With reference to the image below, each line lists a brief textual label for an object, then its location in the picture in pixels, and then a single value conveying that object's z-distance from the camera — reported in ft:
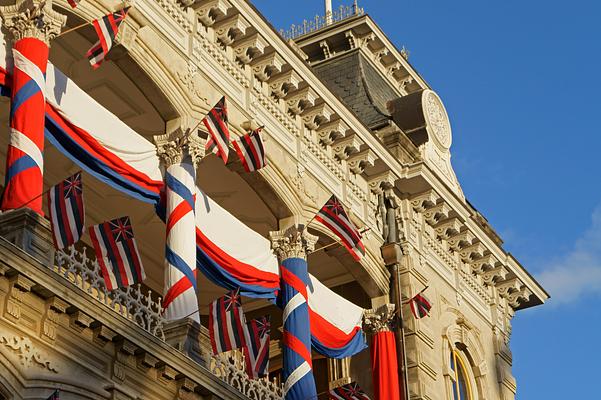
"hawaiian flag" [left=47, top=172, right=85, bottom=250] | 56.54
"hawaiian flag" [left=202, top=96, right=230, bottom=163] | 70.13
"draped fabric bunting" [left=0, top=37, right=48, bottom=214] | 57.47
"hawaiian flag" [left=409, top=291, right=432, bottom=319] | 88.02
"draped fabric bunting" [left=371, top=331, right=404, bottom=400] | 85.18
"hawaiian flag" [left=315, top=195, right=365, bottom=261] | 79.97
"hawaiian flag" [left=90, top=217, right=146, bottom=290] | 59.47
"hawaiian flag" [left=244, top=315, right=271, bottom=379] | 66.85
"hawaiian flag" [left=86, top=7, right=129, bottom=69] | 63.26
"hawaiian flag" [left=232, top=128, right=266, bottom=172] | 74.38
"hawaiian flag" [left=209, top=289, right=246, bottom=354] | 65.16
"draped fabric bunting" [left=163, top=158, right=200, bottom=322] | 66.18
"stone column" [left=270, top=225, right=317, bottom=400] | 75.41
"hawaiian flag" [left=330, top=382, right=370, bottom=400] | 77.25
